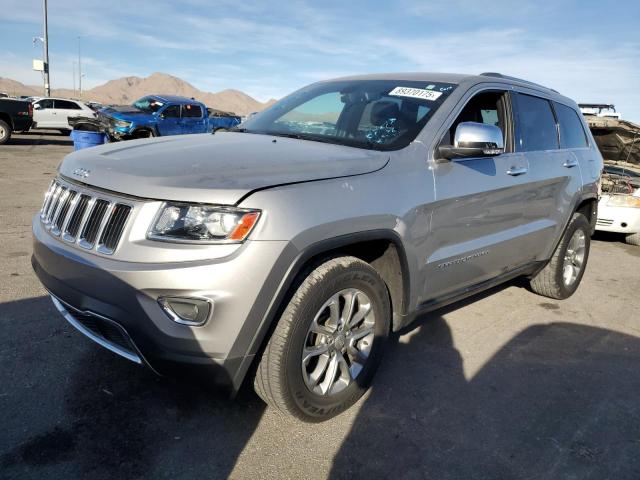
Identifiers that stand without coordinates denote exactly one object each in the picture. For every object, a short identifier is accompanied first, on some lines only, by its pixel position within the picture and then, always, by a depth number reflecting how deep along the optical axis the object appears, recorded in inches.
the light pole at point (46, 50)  1284.4
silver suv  87.3
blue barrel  440.8
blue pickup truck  637.9
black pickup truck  659.4
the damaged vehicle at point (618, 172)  304.3
